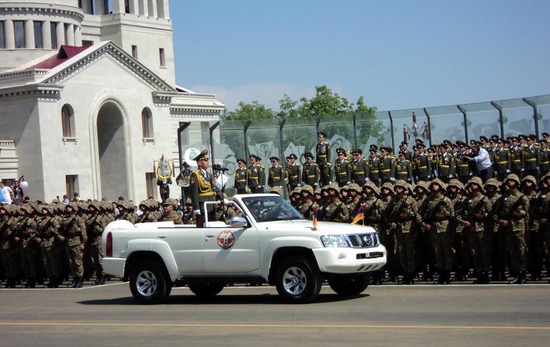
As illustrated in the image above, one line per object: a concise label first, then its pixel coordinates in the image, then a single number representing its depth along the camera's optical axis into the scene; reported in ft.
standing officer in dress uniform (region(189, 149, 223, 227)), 70.54
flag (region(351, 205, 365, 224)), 62.44
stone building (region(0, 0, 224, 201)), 237.66
